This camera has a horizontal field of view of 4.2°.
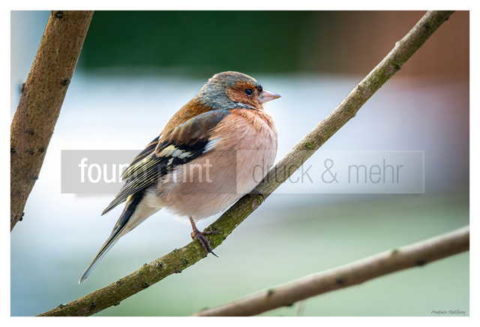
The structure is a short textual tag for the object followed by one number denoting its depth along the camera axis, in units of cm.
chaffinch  319
